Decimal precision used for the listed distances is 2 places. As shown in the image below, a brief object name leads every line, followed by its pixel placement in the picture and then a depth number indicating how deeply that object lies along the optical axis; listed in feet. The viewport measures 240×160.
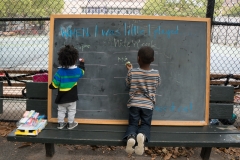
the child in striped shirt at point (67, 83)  8.96
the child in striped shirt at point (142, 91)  8.93
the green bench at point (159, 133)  8.50
